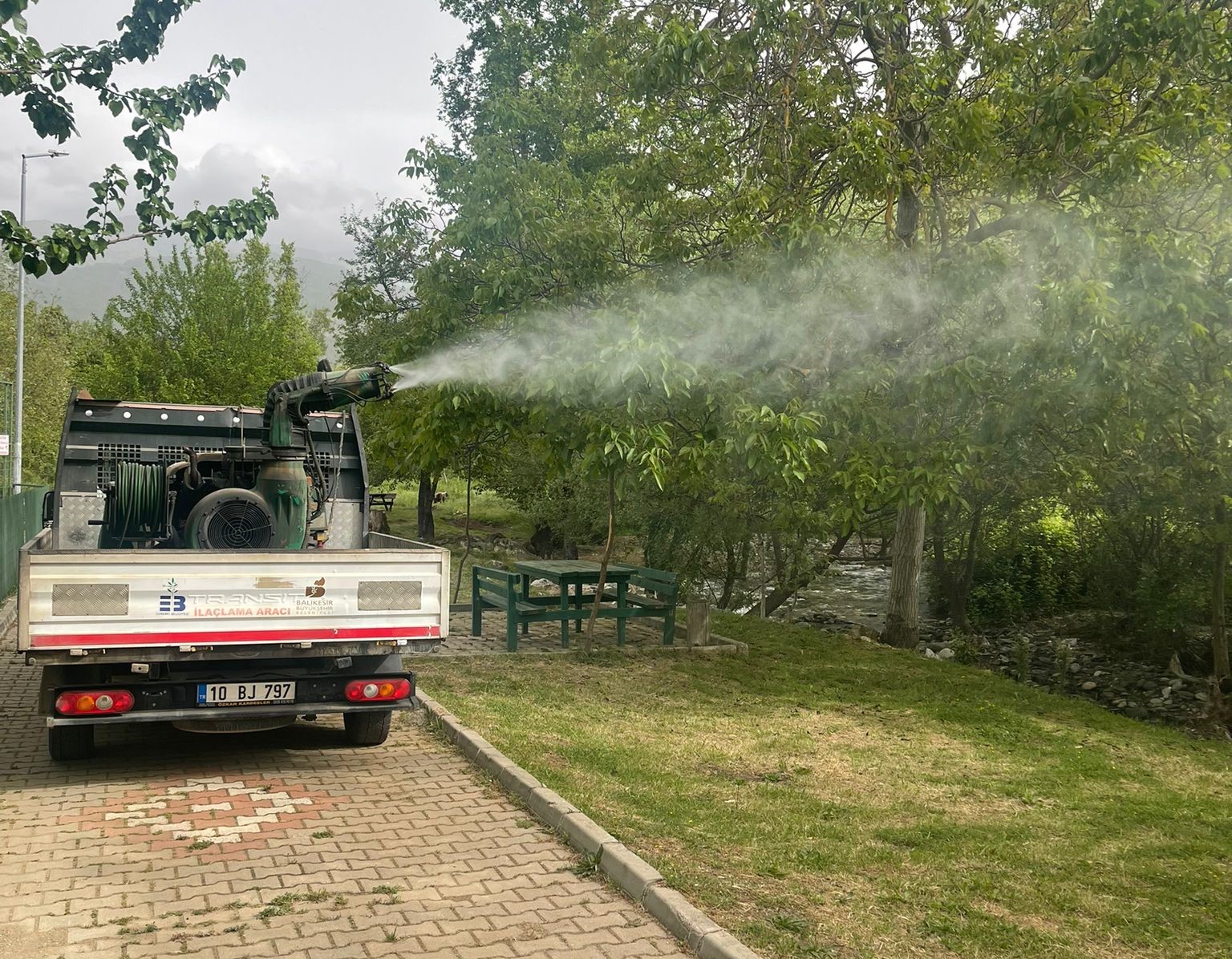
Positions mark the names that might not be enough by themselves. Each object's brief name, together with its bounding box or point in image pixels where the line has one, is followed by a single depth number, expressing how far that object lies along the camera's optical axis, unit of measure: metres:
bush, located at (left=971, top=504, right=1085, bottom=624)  19.59
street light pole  26.00
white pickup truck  6.51
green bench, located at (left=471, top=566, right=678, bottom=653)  12.71
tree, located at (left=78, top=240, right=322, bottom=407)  28.56
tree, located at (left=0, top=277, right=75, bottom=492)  37.72
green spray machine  7.83
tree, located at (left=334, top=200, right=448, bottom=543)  12.84
